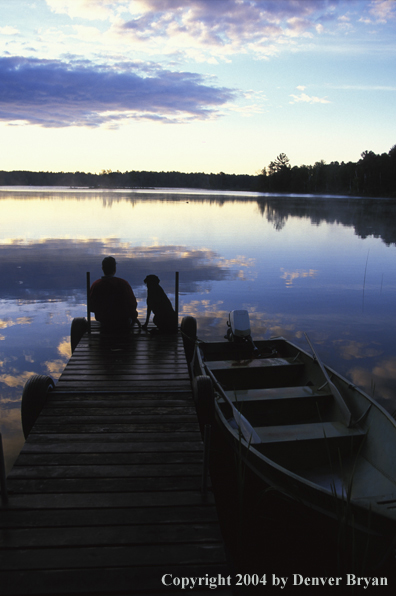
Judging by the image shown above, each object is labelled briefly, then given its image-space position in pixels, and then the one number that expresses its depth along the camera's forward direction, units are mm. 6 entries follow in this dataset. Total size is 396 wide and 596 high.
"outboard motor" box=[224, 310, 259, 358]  7914
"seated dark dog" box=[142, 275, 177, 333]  7945
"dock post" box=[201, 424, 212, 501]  3306
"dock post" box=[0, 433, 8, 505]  3252
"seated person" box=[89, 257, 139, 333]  7477
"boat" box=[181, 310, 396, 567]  3623
